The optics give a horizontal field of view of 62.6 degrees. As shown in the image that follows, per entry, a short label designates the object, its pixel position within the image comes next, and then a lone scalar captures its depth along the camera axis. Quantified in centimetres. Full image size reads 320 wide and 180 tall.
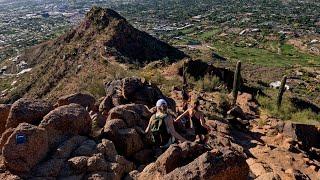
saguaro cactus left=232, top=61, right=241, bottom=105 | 1145
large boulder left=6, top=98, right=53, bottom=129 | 534
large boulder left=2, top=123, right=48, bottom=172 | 437
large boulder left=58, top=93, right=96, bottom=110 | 662
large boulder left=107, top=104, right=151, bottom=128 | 606
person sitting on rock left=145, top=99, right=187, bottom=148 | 574
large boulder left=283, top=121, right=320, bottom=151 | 862
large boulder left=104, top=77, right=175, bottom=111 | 824
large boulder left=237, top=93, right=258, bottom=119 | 1081
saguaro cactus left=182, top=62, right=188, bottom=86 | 1225
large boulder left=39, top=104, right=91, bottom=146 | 507
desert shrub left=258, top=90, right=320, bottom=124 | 1110
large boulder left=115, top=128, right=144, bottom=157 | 544
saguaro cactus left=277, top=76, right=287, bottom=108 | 1211
